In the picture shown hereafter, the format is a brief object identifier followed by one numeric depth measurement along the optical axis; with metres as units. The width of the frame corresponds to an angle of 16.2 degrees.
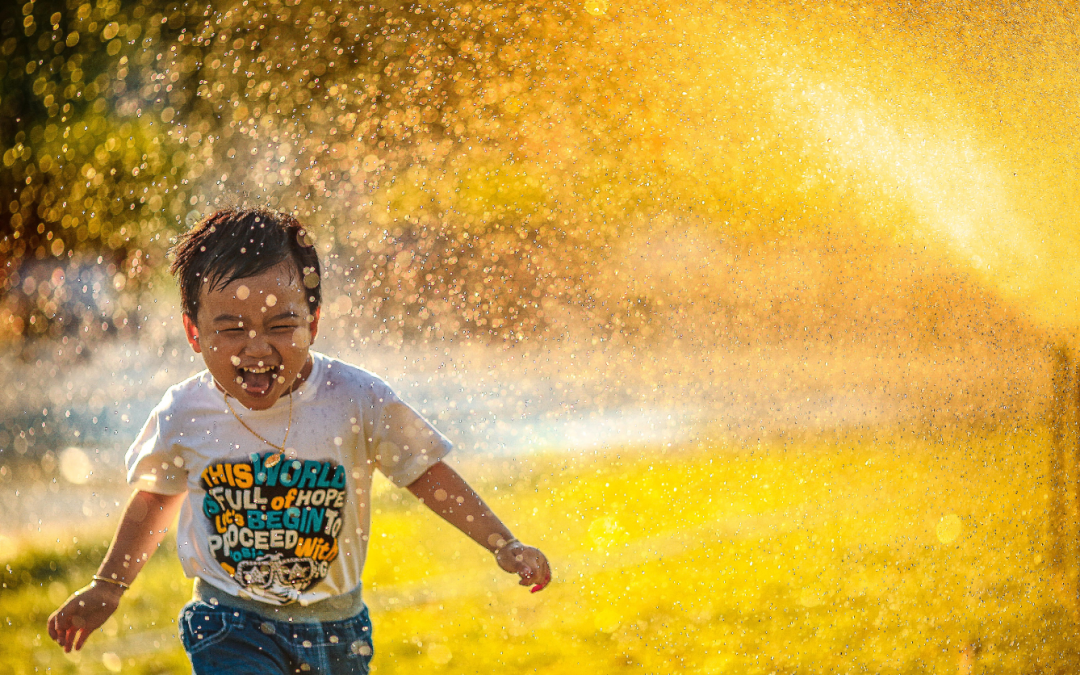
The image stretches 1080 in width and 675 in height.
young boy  3.91
